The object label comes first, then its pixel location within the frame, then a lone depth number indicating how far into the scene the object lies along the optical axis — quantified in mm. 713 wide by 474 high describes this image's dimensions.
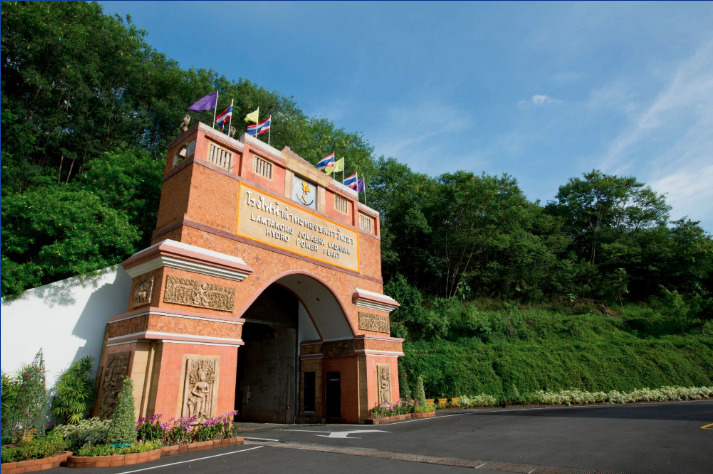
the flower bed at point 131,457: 6375
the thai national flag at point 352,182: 16156
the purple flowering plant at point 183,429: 7629
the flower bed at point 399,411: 12711
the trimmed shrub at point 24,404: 7855
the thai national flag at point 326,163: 14841
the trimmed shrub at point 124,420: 6902
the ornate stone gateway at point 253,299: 8531
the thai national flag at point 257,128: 12719
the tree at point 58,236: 10797
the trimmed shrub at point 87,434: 7086
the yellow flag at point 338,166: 15449
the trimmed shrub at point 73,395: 8555
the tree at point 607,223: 30383
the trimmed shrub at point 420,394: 14414
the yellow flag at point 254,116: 12623
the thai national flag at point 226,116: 12238
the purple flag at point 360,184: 17162
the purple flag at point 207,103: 11684
